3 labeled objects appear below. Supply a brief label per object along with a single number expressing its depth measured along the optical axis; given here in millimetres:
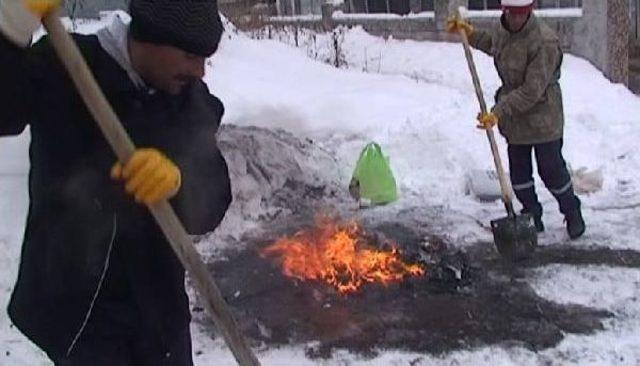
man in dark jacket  2477
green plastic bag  6793
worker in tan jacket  5699
